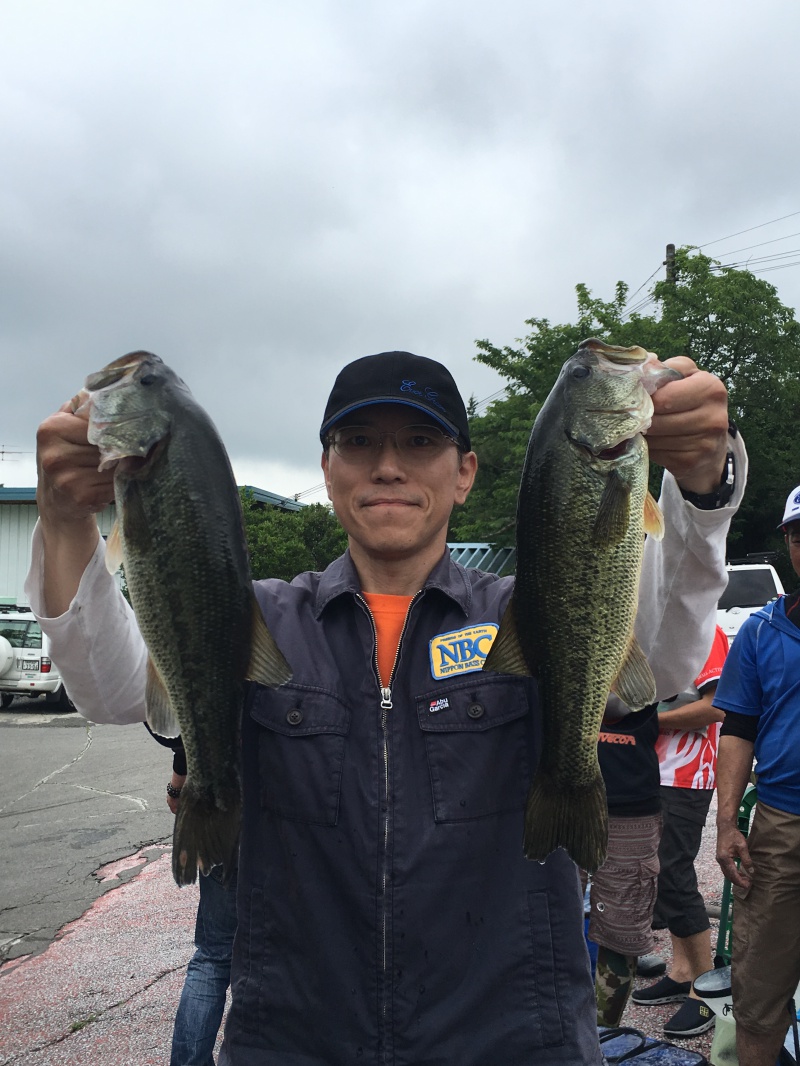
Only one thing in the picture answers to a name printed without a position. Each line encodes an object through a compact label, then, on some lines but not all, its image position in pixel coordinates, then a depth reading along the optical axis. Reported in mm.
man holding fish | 2053
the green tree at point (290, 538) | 26094
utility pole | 30219
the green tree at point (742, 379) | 28109
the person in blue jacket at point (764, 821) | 3840
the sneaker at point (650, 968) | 5273
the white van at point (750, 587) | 14195
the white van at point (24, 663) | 19172
